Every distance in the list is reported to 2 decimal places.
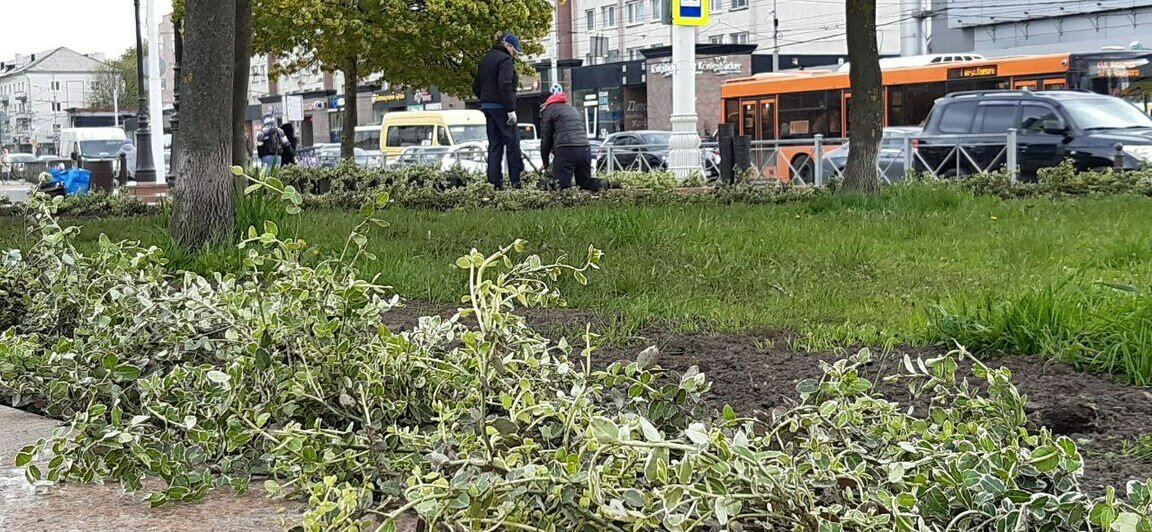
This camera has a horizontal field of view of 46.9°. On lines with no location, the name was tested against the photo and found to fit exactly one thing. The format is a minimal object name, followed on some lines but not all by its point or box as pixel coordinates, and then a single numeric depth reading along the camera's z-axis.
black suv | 16.95
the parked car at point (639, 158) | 23.22
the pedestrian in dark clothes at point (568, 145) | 14.68
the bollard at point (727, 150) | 18.95
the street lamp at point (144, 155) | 29.05
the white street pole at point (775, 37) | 53.44
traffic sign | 19.28
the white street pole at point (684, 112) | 19.94
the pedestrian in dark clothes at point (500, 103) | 14.77
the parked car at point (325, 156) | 31.45
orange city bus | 24.19
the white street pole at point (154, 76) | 28.45
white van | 54.41
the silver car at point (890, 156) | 18.92
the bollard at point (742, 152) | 19.59
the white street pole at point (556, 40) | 61.12
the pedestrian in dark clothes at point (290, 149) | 25.54
